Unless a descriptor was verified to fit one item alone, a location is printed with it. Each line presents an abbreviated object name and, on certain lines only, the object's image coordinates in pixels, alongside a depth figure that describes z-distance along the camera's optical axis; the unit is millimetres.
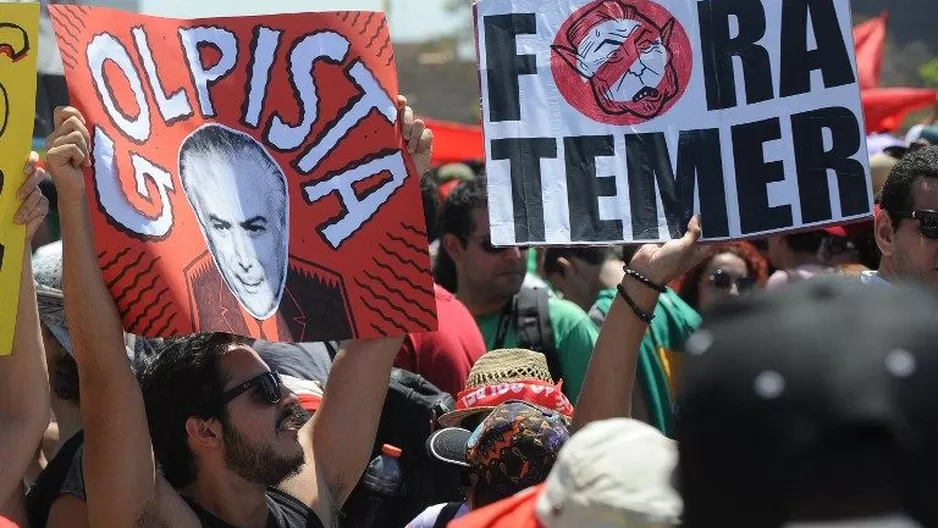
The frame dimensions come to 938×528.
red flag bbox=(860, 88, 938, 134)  22750
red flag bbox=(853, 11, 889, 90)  23422
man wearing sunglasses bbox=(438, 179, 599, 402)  10961
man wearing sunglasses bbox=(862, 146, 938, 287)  7535
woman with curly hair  12828
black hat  2133
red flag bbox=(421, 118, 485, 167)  31234
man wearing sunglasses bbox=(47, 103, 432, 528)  6422
